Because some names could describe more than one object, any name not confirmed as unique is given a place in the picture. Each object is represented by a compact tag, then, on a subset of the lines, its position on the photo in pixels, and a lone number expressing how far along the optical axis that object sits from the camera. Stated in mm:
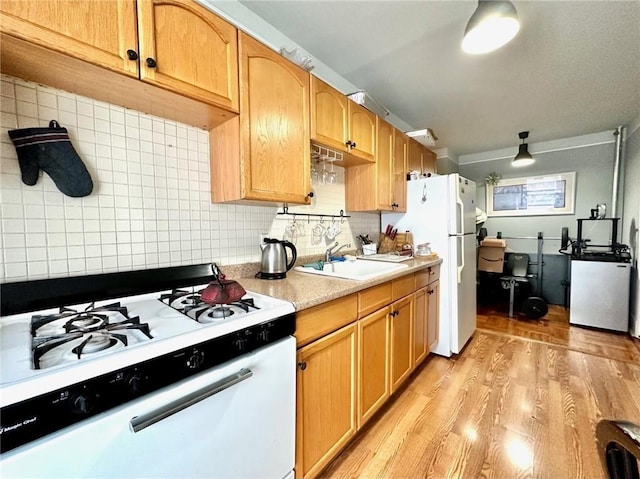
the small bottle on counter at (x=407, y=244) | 2419
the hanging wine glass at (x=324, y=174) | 2004
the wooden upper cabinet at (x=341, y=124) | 1567
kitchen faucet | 1962
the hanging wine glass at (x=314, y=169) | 1911
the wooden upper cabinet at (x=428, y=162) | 2924
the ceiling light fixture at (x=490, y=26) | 1282
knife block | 2521
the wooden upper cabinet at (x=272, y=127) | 1213
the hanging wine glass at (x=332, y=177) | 2005
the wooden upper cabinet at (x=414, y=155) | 2588
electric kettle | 1457
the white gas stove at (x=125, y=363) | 516
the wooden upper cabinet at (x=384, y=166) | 2150
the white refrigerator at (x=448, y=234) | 2266
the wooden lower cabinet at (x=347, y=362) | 1096
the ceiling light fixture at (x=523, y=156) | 3389
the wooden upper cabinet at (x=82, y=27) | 703
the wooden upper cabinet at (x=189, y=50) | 913
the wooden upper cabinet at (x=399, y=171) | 2342
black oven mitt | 889
